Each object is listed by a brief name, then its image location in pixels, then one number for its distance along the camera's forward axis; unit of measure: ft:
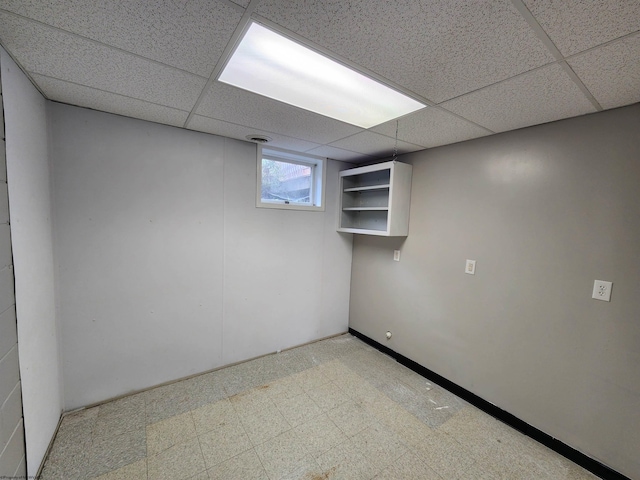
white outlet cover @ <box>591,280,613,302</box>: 5.25
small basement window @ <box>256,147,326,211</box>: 9.12
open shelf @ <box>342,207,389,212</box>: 8.82
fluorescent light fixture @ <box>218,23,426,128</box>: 4.02
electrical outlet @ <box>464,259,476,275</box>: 7.40
